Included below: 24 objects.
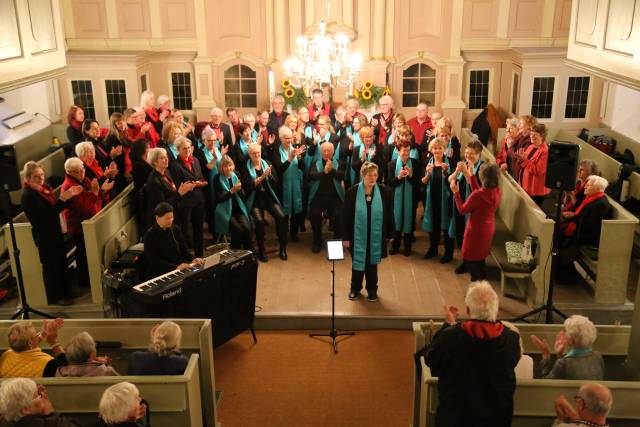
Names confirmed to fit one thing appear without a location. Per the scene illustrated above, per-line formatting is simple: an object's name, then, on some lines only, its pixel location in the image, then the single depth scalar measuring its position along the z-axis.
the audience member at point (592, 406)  3.46
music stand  5.98
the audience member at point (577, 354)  4.14
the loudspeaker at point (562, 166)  5.86
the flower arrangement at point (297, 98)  11.36
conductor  6.64
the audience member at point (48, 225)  6.33
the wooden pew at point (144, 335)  5.00
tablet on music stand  5.97
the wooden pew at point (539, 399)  4.03
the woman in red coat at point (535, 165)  7.50
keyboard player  5.82
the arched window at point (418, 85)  12.43
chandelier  8.74
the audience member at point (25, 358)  4.31
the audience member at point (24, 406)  3.63
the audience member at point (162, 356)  4.31
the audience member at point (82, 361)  4.23
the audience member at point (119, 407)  3.60
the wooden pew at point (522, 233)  6.58
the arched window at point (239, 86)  12.62
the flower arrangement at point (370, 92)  11.59
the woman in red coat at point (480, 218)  6.46
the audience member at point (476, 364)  3.72
